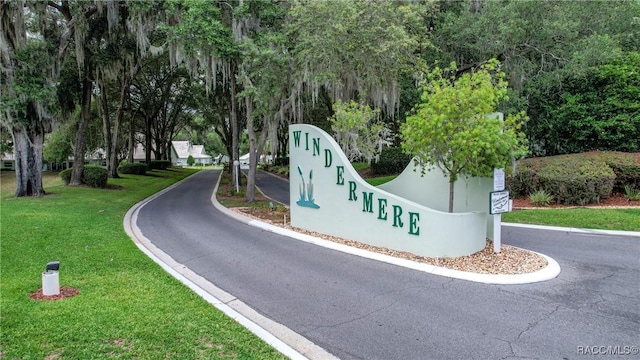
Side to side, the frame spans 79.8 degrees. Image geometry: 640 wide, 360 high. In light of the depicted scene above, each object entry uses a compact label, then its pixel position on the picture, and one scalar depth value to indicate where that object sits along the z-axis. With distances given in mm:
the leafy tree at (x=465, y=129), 6867
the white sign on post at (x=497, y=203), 7383
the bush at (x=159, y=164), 42862
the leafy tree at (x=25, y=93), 14578
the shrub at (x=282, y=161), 46312
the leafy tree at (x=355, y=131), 12086
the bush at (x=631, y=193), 12672
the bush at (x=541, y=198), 13211
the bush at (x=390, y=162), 22484
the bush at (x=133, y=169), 32781
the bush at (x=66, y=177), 21923
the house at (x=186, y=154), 88400
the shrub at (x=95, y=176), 20766
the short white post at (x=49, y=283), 5094
